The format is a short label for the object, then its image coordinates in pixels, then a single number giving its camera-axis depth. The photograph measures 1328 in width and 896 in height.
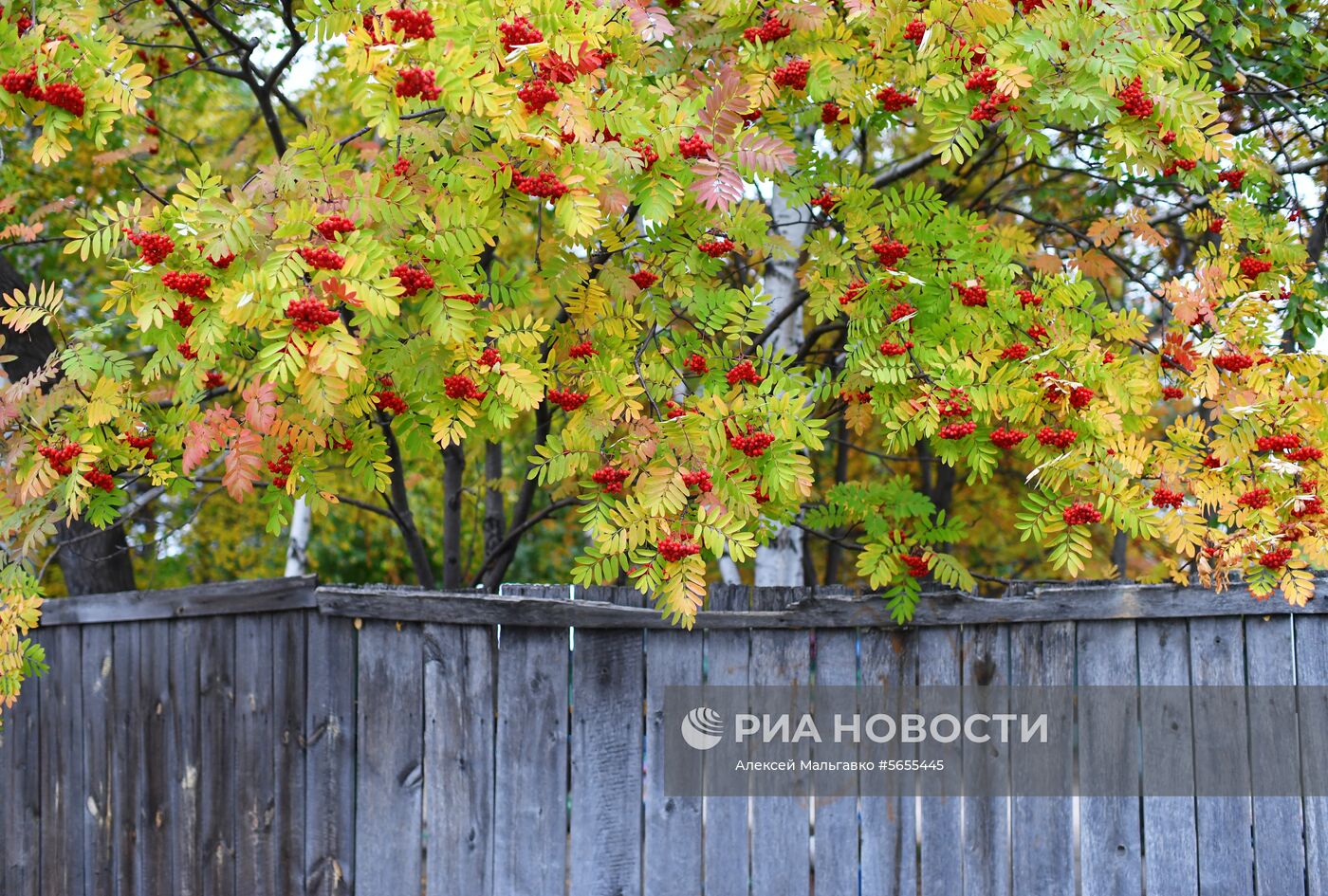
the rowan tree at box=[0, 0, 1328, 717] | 3.10
